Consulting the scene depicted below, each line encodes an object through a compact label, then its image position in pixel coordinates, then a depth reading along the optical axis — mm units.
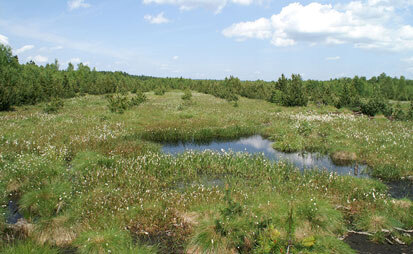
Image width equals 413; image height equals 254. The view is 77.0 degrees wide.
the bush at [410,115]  24219
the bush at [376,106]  27131
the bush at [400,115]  24400
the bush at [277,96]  38281
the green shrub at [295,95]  35281
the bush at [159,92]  52156
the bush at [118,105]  25059
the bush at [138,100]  31141
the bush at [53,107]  25125
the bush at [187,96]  40531
